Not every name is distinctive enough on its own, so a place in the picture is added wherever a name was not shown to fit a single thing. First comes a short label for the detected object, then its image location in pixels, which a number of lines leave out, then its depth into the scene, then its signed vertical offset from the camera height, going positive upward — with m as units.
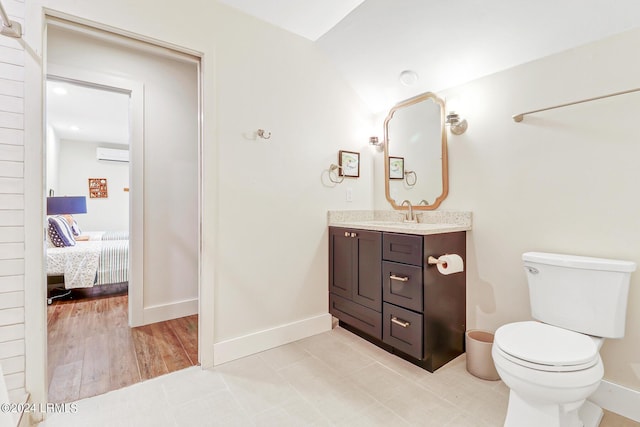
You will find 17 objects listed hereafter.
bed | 3.29 -0.58
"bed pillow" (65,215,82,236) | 4.38 -0.25
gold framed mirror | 2.31 +0.49
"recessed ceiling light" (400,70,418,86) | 2.28 +1.05
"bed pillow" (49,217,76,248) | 3.56 -0.27
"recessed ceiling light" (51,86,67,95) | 3.44 +1.43
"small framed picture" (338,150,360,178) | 2.59 +0.44
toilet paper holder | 1.84 -0.30
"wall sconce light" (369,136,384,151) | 2.71 +0.64
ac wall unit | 6.03 +1.19
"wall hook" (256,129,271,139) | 2.09 +0.56
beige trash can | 1.80 -0.90
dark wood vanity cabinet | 1.86 -0.56
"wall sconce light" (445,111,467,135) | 2.13 +0.64
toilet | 1.15 -0.57
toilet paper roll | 1.81 -0.31
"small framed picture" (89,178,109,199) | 6.09 +0.50
